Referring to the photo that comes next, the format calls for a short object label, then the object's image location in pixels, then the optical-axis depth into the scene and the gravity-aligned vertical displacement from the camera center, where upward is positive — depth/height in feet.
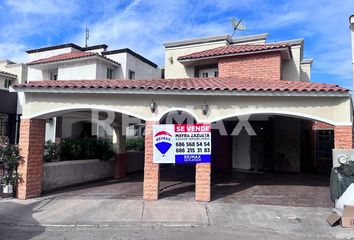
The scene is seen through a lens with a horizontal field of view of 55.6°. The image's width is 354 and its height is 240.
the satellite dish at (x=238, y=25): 65.27 +22.63
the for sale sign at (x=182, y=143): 32.14 -0.28
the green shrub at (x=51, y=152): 38.59 -1.59
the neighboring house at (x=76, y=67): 69.67 +16.19
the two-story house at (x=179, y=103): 30.37 +3.58
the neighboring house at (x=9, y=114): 54.13 +3.91
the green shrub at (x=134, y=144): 60.38 -0.80
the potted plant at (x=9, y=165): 32.35 -2.66
